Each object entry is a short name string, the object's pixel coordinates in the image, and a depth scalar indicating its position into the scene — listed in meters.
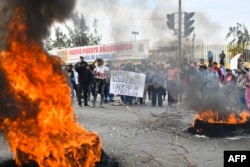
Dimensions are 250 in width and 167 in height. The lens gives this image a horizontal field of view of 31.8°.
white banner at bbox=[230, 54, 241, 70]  16.89
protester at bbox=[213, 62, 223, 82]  15.43
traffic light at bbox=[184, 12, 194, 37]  11.94
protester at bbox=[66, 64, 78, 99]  16.83
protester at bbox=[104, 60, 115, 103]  15.57
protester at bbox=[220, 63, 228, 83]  15.52
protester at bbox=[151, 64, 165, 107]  15.66
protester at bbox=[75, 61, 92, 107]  14.24
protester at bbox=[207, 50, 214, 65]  19.26
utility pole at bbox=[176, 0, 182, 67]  11.97
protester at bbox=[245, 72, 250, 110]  12.75
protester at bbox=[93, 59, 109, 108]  14.74
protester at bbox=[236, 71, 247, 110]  13.27
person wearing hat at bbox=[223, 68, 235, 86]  14.41
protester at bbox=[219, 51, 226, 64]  18.95
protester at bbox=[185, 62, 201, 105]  13.20
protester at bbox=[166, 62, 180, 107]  15.27
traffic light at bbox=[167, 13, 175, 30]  11.30
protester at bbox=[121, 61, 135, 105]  16.05
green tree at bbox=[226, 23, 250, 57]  23.62
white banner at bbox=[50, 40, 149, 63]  14.73
